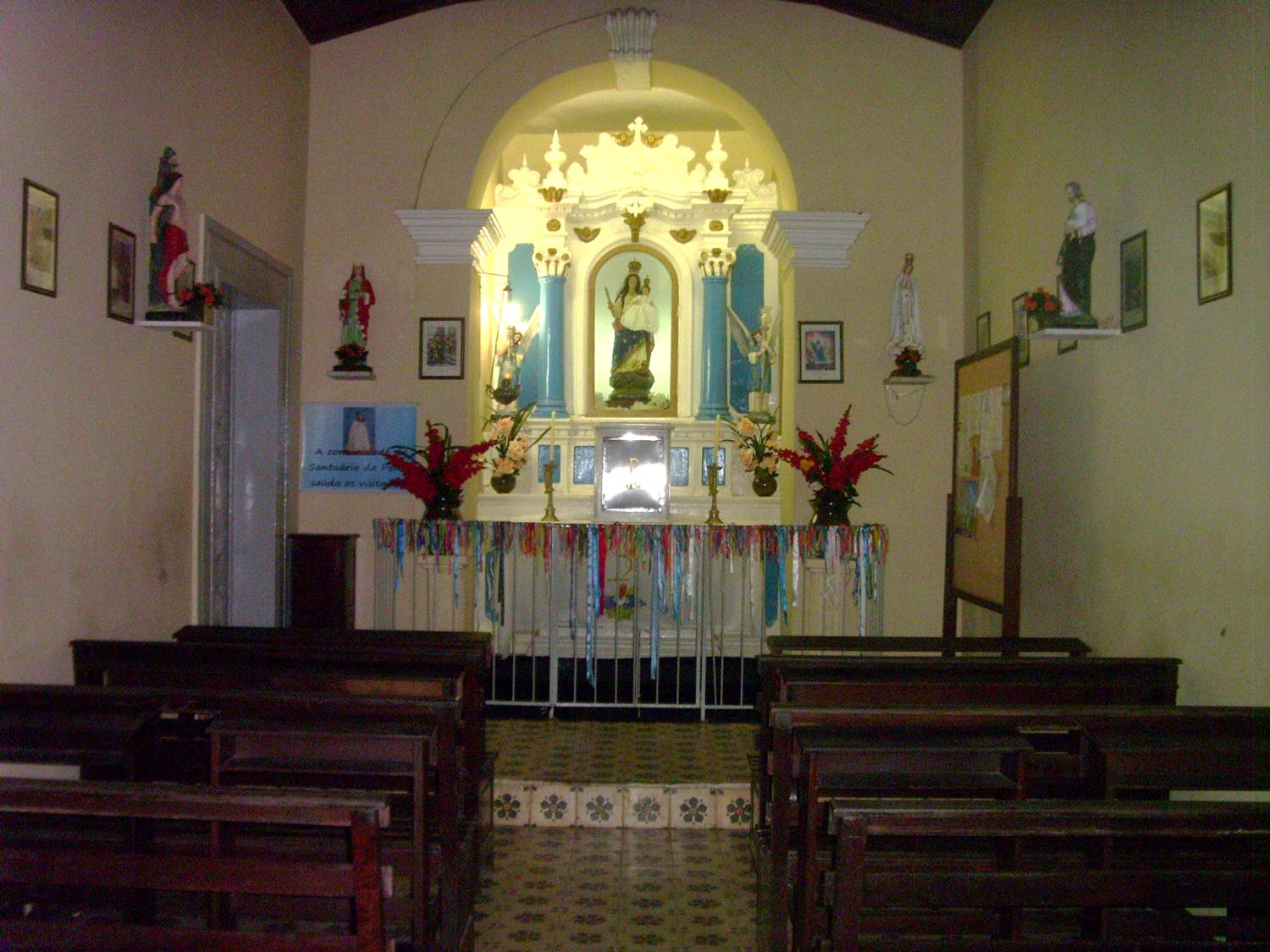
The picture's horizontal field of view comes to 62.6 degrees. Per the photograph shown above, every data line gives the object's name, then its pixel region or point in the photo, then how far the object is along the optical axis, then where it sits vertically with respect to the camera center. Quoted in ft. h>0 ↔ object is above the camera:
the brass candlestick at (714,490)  23.22 +0.00
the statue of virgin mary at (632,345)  29.32 +4.05
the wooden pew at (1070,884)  6.72 -2.58
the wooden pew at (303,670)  11.25 -2.10
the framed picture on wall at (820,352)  22.39 +2.99
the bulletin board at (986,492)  15.92 +0.03
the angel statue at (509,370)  25.71 +3.01
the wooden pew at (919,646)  14.24 -2.13
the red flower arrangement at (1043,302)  14.94 +2.75
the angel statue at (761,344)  28.22 +4.02
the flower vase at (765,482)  24.26 +0.19
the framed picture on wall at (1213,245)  12.02 +2.96
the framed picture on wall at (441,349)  22.44 +2.97
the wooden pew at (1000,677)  11.69 -2.11
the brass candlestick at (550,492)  23.50 -0.08
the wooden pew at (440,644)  12.22 -2.04
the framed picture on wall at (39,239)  12.62 +3.00
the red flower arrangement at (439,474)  20.04 +0.25
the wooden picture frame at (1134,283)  14.21 +2.95
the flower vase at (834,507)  19.85 -0.30
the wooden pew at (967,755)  8.86 -2.30
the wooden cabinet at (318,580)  20.77 -1.89
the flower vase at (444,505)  20.22 -0.36
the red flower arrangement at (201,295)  15.19 +2.76
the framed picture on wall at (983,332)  21.06 +3.31
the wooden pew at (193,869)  6.63 -2.51
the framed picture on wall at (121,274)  14.61 +2.97
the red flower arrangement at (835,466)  19.66 +0.47
